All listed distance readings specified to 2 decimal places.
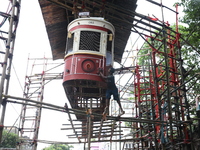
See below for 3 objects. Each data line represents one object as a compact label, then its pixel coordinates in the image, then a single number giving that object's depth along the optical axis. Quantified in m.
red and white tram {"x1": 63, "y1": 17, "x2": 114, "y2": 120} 10.81
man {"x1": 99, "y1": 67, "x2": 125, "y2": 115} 9.30
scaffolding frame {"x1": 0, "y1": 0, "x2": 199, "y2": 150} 7.47
